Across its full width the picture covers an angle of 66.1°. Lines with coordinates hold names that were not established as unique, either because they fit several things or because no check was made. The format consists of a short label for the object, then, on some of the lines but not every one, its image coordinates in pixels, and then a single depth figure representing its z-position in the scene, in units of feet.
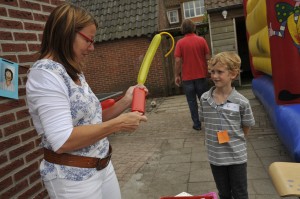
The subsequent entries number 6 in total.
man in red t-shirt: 13.56
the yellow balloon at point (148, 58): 4.67
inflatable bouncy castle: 8.05
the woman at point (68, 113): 3.44
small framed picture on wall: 5.13
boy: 5.92
